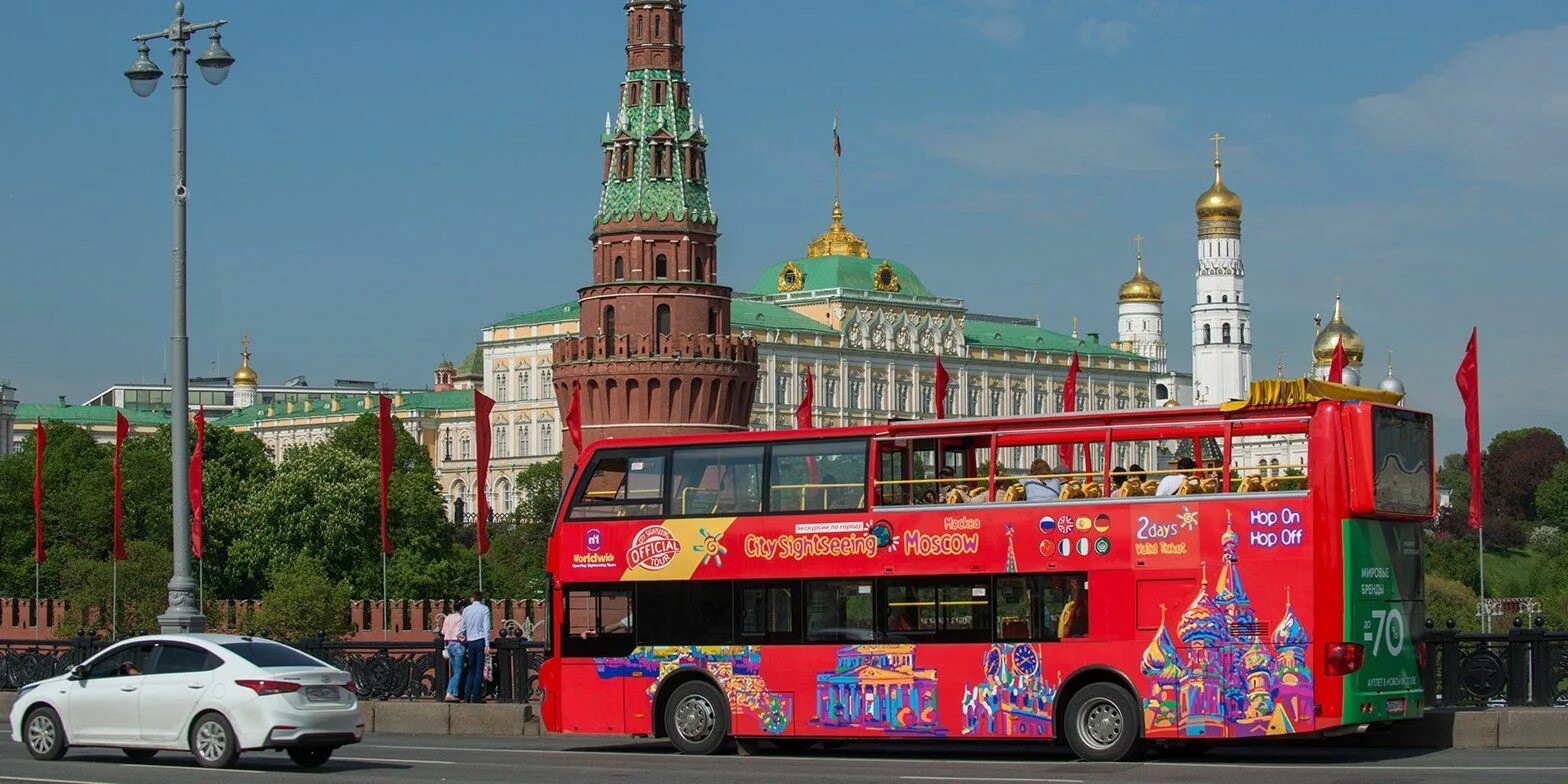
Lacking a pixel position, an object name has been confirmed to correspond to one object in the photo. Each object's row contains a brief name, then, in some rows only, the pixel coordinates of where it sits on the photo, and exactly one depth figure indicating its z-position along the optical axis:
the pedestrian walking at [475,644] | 32.22
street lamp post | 30.81
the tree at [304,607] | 89.44
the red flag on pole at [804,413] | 59.25
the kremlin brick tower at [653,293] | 81.19
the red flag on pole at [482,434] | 61.25
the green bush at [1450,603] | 88.88
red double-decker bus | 24.98
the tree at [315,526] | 106.25
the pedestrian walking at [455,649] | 32.59
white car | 24.83
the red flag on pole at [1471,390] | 50.19
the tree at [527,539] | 106.50
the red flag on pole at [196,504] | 67.69
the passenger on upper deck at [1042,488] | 26.42
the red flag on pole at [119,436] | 67.77
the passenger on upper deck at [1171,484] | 25.66
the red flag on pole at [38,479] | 73.12
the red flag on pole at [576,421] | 75.62
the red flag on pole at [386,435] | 64.21
